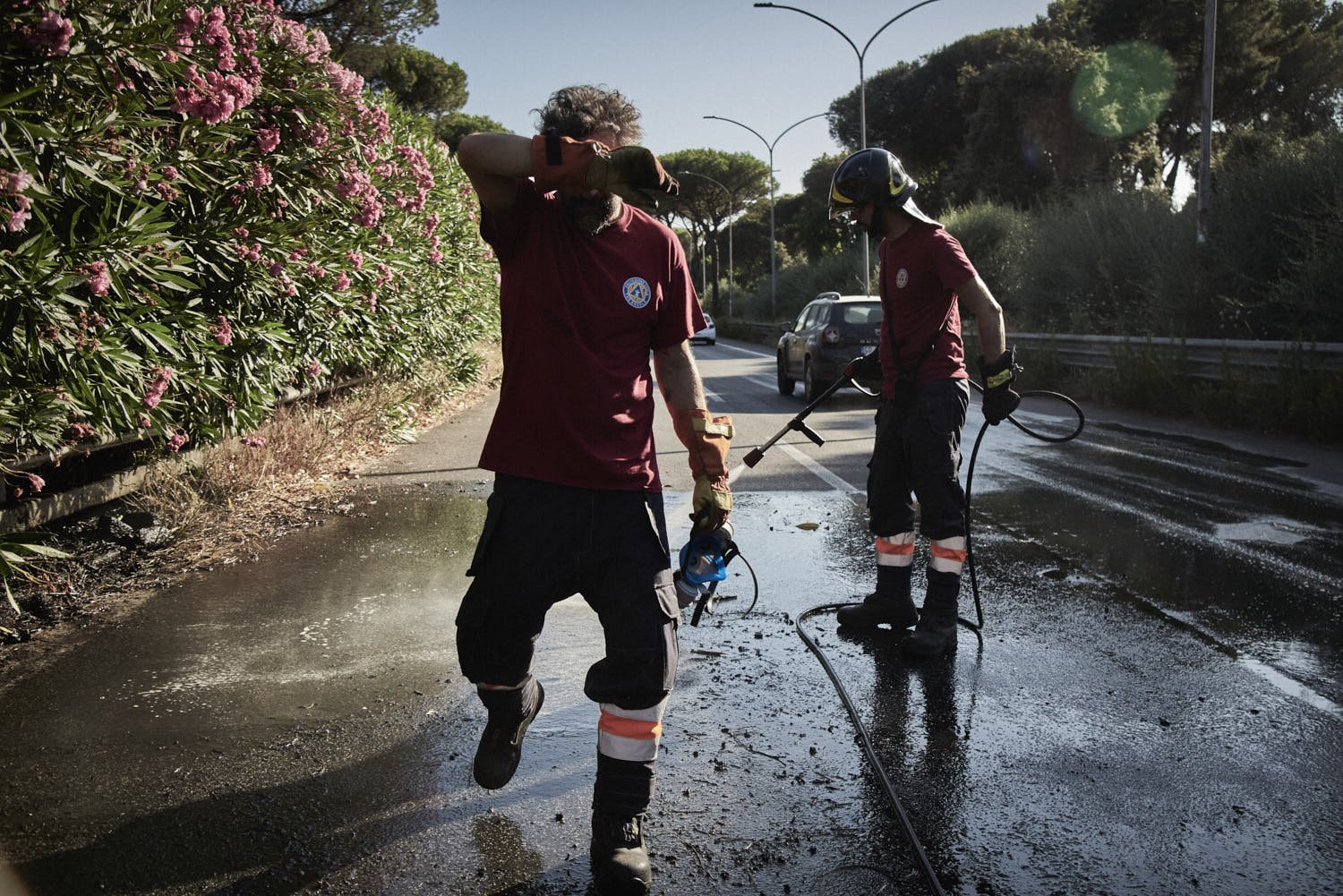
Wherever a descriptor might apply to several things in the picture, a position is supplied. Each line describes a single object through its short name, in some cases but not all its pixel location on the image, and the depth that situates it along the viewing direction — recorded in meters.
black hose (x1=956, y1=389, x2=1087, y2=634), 4.86
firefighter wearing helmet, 4.63
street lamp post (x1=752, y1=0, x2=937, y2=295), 25.12
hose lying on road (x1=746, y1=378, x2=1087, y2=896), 2.75
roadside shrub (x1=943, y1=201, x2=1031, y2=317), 27.00
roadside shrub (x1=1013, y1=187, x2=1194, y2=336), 15.75
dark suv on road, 15.57
